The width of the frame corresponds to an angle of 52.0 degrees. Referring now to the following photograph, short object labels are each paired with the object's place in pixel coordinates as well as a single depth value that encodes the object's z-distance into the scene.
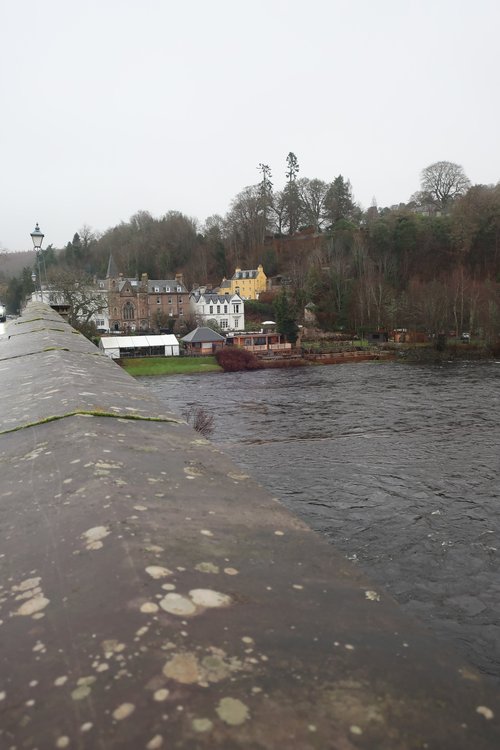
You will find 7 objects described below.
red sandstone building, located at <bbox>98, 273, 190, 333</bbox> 78.38
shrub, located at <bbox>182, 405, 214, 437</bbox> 25.94
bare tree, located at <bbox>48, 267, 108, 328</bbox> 52.22
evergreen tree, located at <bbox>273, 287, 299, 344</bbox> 64.69
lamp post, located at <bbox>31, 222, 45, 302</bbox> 19.77
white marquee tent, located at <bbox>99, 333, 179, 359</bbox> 58.56
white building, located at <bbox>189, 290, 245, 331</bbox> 76.88
